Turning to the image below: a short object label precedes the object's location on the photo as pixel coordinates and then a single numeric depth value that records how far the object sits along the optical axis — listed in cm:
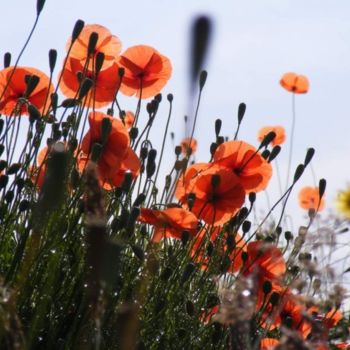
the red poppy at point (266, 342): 475
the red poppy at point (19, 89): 540
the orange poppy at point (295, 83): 1124
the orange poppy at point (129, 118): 726
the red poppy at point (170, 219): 457
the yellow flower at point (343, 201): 823
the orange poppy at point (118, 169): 479
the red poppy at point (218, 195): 503
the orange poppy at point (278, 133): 808
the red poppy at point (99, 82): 553
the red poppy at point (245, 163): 530
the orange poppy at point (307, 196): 888
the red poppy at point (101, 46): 563
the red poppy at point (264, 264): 496
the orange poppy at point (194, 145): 836
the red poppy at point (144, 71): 585
